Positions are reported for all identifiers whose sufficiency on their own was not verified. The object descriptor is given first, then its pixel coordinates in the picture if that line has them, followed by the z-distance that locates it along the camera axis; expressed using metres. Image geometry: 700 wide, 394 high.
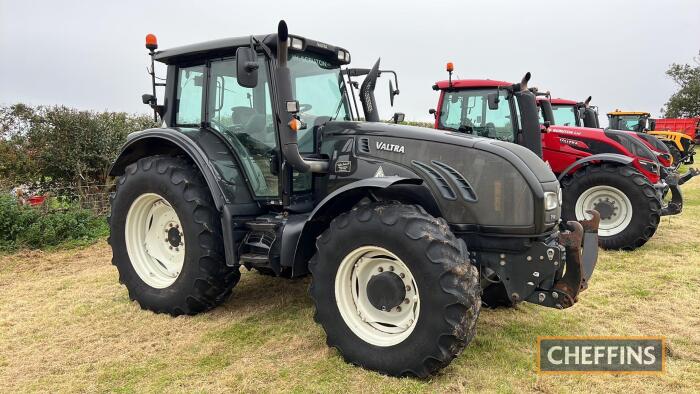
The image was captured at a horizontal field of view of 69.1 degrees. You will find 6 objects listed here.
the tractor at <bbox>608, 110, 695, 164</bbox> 16.44
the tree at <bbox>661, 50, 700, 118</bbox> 38.72
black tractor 3.08
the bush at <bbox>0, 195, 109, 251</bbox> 6.72
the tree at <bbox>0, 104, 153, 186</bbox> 8.29
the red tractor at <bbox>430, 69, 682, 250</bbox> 6.58
